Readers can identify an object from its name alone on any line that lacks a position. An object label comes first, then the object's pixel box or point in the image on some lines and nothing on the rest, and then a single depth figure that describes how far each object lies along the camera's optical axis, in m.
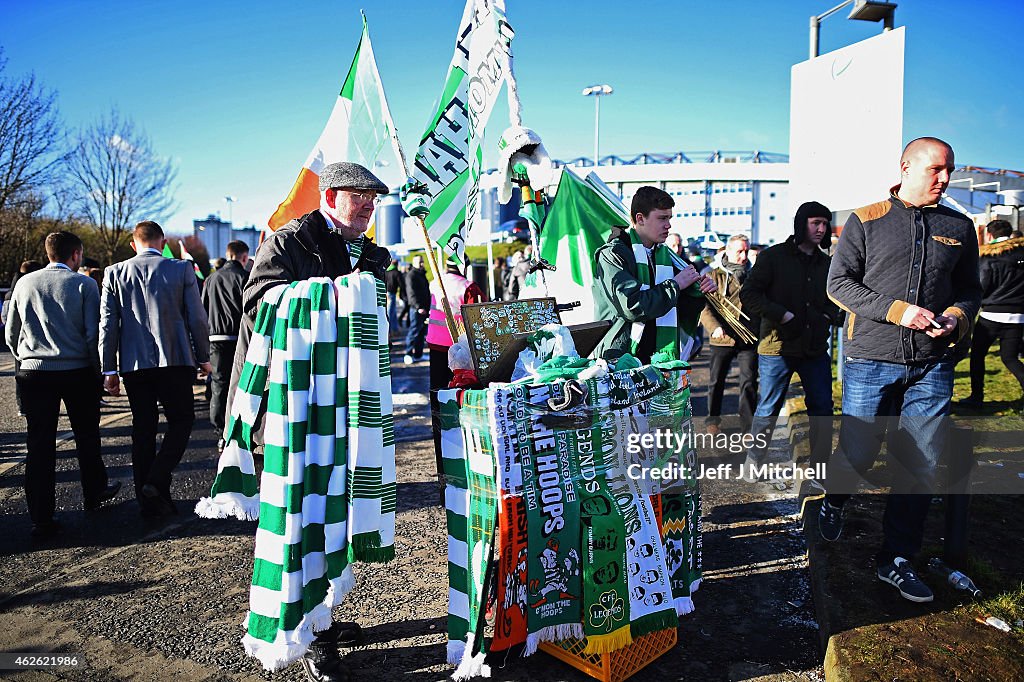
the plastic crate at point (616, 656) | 2.90
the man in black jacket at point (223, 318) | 7.22
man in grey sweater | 4.81
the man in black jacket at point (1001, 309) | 7.48
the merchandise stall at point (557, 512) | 2.78
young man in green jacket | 4.01
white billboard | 7.46
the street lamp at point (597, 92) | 29.63
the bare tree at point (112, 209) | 23.20
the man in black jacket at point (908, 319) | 3.54
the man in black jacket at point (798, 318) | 5.23
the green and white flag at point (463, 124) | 4.83
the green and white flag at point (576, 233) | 4.56
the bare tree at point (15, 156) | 19.23
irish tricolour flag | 5.63
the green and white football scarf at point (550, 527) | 2.81
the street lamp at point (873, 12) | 7.51
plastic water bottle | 3.49
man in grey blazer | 5.14
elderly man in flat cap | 2.98
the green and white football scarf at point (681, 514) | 3.31
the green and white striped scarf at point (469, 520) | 2.78
